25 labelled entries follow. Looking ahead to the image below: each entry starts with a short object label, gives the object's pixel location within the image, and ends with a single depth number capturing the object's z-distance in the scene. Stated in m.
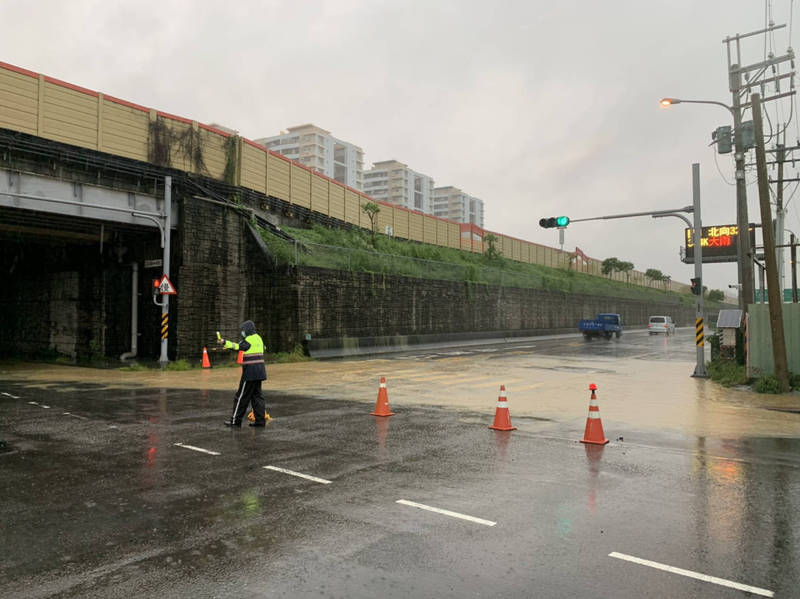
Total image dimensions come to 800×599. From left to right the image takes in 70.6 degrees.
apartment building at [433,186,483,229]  187.75
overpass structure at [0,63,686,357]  19.33
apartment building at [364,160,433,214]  157.75
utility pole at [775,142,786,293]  26.55
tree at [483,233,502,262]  57.10
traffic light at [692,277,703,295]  20.61
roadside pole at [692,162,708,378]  19.56
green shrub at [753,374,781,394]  15.20
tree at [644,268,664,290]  99.31
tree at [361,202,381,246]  42.47
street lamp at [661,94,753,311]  19.98
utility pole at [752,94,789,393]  14.97
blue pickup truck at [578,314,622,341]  44.38
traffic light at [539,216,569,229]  24.70
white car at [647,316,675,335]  55.50
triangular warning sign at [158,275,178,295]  21.28
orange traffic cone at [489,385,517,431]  9.87
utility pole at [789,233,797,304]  20.31
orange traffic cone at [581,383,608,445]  8.84
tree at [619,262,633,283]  85.79
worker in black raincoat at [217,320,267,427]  9.89
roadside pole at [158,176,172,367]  21.89
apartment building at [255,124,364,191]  133.75
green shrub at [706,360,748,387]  17.09
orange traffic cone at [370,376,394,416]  11.19
